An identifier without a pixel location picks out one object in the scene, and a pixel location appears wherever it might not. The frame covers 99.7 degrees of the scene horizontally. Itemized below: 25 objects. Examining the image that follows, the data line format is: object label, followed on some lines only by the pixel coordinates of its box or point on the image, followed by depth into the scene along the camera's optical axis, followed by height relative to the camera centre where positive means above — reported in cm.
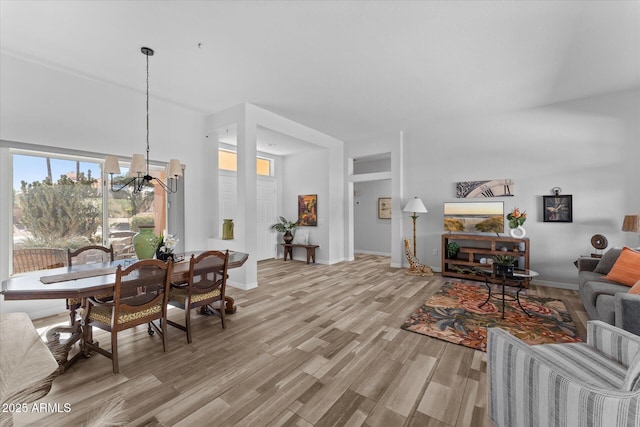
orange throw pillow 284 -62
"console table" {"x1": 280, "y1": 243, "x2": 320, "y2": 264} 670 -97
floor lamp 543 +10
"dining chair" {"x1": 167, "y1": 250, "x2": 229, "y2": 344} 266 -79
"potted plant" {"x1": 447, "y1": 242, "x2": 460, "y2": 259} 523 -74
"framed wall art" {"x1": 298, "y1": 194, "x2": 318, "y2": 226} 692 +5
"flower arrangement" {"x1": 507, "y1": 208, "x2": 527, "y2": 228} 461 -10
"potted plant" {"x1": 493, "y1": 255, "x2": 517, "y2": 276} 314 -67
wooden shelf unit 464 -70
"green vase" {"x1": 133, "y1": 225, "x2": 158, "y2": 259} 284 -32
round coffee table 319 -76
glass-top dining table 197 -57
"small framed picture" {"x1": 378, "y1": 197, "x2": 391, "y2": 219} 798 +13
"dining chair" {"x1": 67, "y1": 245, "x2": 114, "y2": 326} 268 -58
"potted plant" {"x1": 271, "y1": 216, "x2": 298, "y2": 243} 708 -42
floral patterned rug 272 -125
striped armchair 98 -79
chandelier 274 +48
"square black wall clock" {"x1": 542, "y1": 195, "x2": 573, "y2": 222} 450 +5
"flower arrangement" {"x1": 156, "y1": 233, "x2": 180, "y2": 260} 300 -38
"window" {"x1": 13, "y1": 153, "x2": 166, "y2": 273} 330 +8
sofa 208 -79
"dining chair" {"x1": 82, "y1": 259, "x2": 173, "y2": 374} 215 -80
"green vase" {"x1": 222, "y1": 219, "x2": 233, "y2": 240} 487 -33
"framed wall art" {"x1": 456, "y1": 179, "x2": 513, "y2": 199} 498 +45
